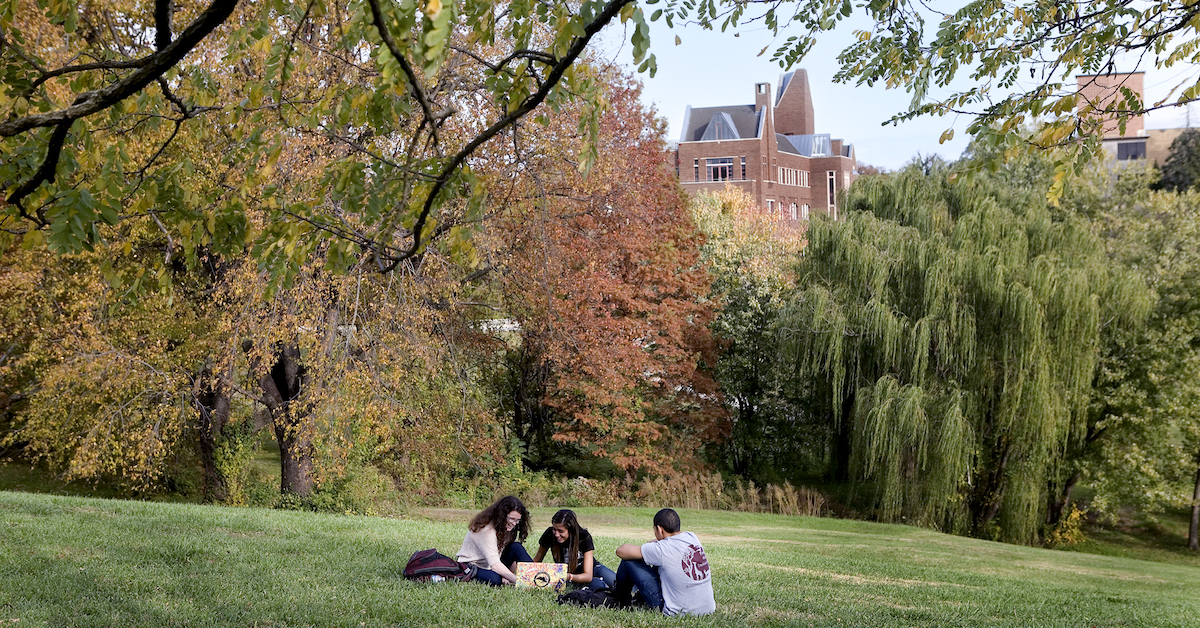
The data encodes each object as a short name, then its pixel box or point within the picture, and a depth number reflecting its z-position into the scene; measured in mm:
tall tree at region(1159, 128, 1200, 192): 40875
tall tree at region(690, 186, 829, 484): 28094
